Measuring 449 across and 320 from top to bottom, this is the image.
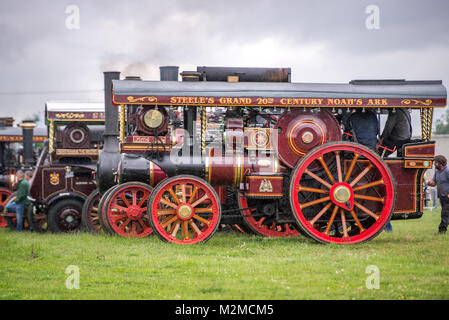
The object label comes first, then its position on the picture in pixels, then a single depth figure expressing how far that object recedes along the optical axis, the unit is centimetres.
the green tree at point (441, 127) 4799
